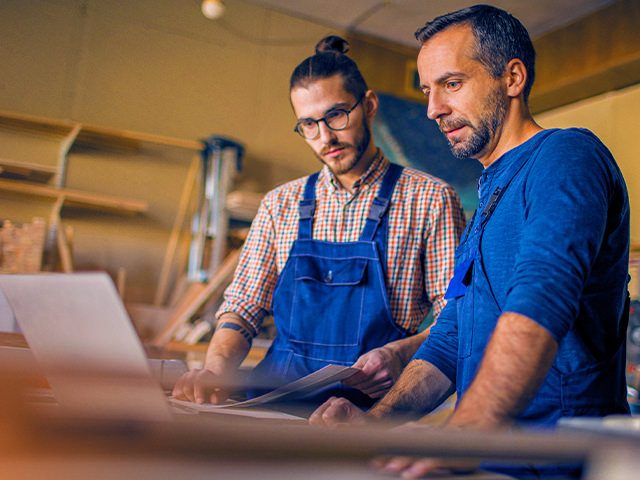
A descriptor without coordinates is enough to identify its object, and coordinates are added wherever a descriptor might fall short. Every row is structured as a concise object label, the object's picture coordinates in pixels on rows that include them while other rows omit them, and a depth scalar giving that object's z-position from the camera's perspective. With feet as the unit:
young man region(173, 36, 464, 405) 5.87
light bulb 13.69
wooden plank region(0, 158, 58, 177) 12.57
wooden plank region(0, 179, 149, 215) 13.05
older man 2.75
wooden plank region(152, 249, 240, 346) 12.73
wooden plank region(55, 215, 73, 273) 13.34
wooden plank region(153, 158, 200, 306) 14.97
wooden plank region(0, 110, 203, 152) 13.38
